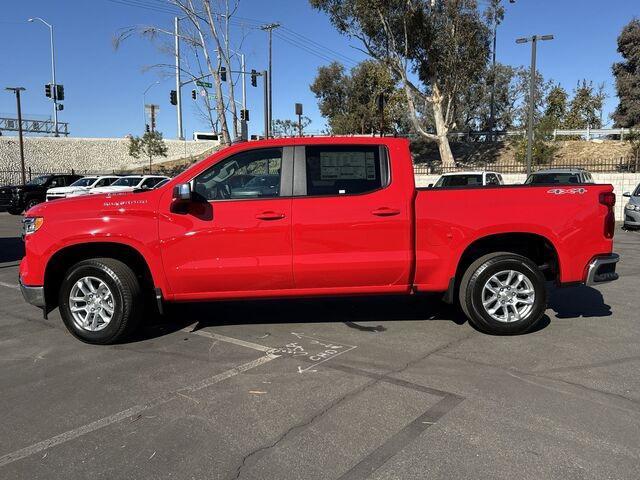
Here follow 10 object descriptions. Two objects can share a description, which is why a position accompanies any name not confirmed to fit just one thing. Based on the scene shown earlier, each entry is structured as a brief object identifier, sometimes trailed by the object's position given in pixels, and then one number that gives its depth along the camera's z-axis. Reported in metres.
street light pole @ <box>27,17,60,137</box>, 59.88
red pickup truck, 5.12
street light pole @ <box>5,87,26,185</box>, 31.44
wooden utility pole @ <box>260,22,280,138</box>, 34.94
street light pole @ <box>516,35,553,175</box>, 21.99
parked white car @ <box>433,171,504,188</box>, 15.85
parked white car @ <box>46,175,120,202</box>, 21.62
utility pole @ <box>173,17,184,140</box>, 25.89
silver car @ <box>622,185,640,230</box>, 15.20
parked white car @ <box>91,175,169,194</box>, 22.28
